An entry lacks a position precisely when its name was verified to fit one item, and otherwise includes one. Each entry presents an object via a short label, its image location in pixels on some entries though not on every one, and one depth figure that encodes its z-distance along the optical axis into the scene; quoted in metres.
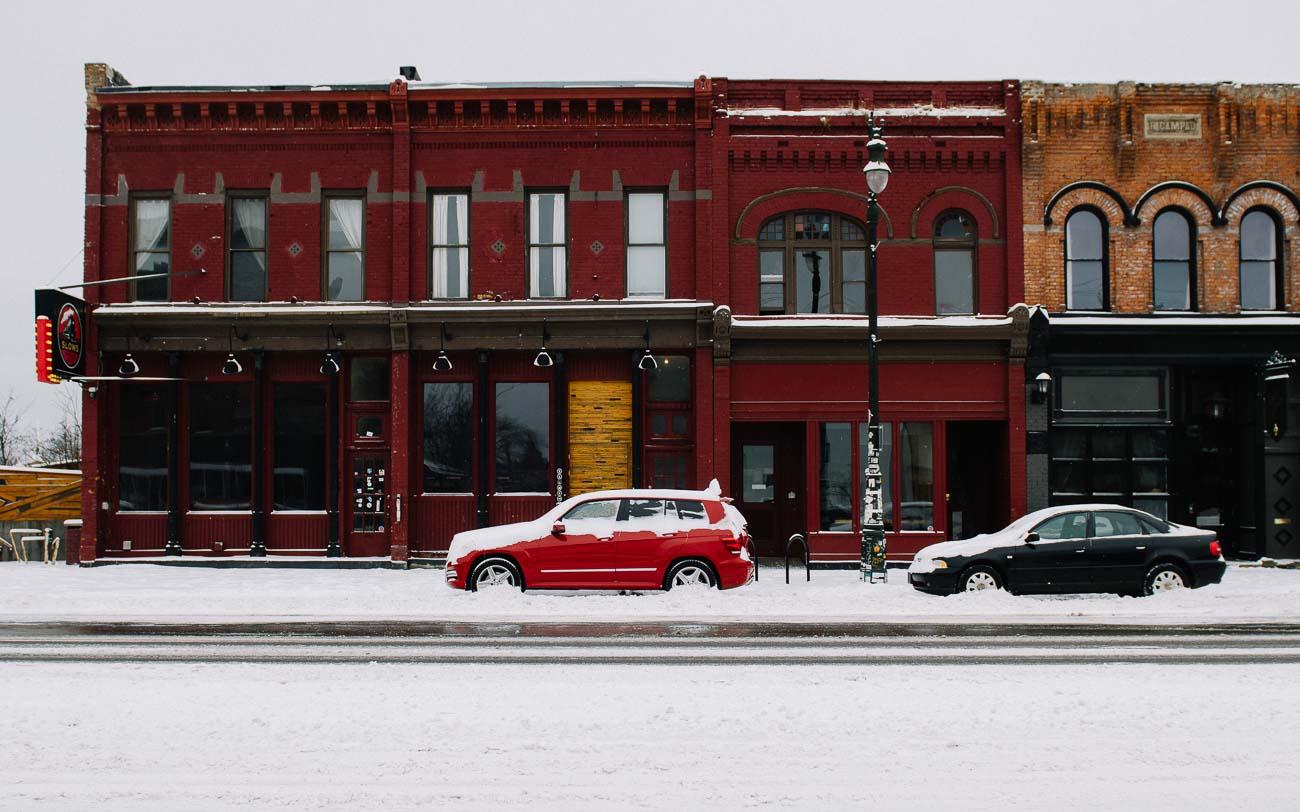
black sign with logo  19.56
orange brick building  20.94
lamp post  17.02
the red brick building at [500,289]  20.86
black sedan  15.83
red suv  15.53
